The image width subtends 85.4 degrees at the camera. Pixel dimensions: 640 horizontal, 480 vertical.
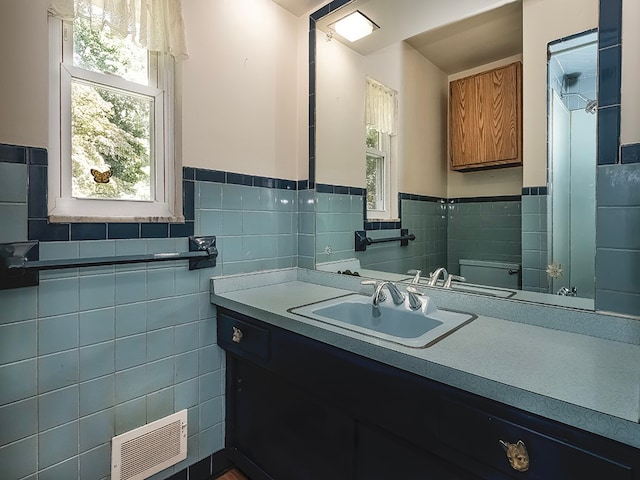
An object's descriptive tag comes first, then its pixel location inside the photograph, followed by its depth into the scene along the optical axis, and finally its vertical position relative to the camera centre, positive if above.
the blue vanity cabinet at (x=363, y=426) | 0.72 -0.51
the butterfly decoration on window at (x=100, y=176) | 1.35 +0.25
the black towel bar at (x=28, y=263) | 1.11 -0.08
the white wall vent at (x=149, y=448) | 1.36 -0.87
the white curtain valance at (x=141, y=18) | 1.23 +0.83
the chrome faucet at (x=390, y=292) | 1.46 -0.24
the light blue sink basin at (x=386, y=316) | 1.21 -0.31
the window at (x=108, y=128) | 1.27 +0.45
